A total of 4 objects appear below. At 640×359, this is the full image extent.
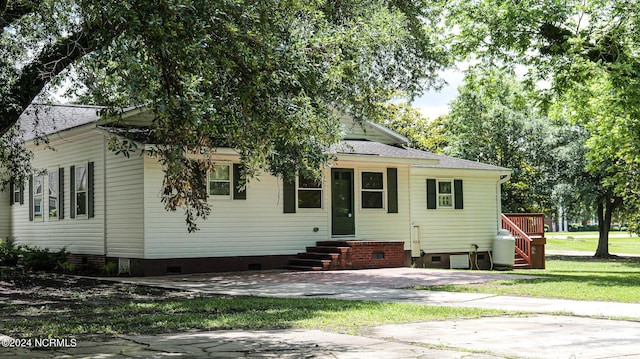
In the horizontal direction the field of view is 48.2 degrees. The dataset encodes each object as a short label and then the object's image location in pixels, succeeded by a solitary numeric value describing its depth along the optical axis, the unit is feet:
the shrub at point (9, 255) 70.54
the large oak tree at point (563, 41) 59.36
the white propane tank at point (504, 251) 78.59
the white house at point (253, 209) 60.59
